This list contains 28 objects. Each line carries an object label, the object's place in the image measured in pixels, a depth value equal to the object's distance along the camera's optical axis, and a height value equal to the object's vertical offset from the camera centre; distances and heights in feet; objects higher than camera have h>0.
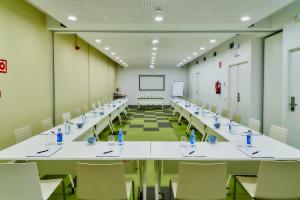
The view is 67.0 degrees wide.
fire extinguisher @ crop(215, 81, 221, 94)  30.77 +0.74
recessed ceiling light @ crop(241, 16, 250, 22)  14.98 +5.00
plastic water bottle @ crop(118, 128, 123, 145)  10.01 -2.08
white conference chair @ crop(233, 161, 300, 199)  6.74 -2.66
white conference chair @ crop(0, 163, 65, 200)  6.57 -2.63
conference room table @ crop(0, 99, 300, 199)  8.16 -2.30
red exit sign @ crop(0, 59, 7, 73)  12.96 +1.55
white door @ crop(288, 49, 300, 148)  15.79 -0.36
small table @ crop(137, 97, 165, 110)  46.88 -1.57
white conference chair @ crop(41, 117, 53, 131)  14.01 -1.99
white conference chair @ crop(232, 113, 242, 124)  16.85 -1.91
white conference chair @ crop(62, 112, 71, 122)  16.67 -1.83
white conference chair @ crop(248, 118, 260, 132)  13.83 -2.03
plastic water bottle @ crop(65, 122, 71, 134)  12.47 -2.06
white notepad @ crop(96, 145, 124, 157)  8.46 -2.31
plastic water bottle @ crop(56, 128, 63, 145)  10.14 -2.10
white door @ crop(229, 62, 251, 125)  22.79 +0.26
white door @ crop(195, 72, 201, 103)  44.06 +1.18
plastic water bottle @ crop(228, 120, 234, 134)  12.51 -2.06
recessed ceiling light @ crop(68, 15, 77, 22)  14.73 +4.99
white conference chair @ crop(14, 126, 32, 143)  11.03 -2.09
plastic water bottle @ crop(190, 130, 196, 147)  9.74 -2.06
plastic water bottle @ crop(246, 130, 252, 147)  9.75 -2.10
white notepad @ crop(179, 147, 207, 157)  8.41 -2.30
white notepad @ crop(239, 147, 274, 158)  8.28 -2.29
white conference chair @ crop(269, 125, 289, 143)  10.93 -2.07
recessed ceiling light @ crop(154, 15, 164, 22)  14.79 +4.93
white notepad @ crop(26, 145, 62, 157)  8.41 -2.30
